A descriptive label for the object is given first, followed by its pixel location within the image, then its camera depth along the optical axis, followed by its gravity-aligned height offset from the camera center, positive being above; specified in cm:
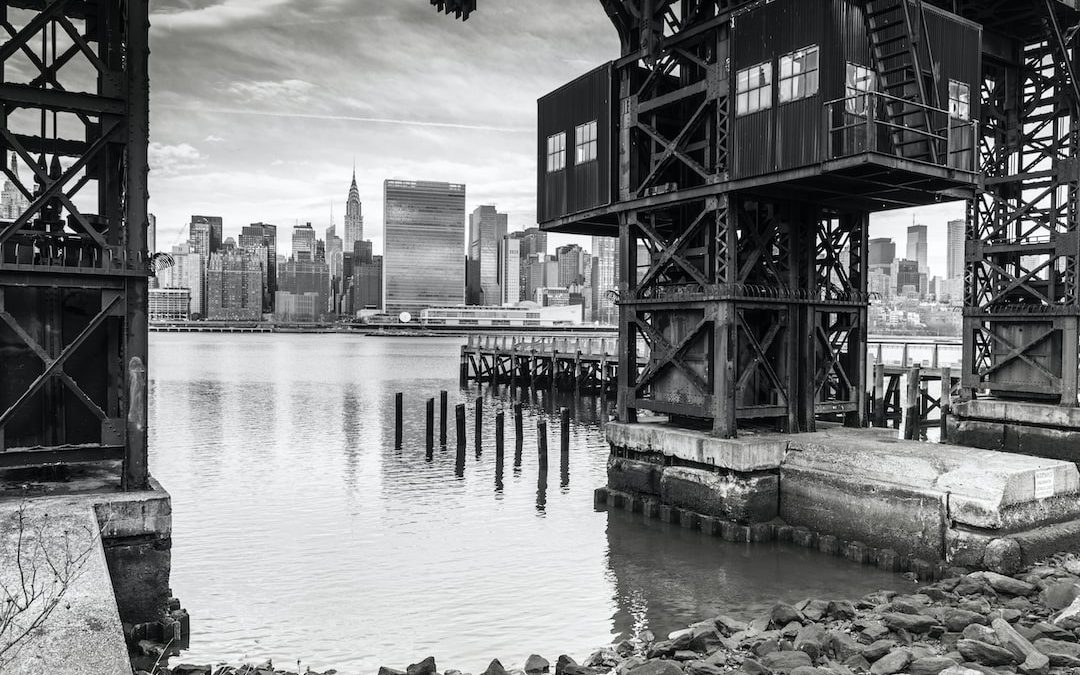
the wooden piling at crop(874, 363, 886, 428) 3506 -318
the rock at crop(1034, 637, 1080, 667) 904 -367
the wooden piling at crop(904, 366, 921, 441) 3102 -320
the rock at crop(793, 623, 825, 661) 1002 -394
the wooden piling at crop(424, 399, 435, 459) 2983 -401
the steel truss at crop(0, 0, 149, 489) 1143 +32
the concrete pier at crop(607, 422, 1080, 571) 1327 -306
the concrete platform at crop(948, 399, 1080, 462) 2383 -312
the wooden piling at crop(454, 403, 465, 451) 2866 -366
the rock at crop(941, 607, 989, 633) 1047 -378
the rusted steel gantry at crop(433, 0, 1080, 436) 1584 +319
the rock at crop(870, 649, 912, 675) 915 -380
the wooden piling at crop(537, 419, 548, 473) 2512 -385
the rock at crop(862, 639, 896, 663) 976 -387
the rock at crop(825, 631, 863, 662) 989 -391
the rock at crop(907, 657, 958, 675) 899 -374
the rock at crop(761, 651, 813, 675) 940 -390
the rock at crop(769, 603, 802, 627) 1153 -410
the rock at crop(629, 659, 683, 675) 928 -394
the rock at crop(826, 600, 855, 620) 1154 -403
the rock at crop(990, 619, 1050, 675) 888 -363
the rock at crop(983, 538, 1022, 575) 1275 -360
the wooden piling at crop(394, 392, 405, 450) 3170 -388
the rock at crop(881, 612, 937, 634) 1054 -384
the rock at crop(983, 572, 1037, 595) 1189 -379
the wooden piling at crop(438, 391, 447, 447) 3178 -394
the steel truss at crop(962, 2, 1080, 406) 2450 +265
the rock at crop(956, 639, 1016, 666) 916 -369
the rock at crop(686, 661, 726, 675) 952 -402
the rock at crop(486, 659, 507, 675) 1013 -429
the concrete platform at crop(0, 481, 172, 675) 702 -268
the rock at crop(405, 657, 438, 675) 984 -418
